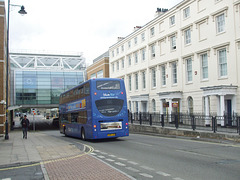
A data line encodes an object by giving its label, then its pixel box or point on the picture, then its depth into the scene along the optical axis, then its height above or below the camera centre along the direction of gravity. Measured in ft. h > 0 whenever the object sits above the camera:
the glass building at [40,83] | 187.01 +16.40
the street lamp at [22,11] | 64.90 +22.23
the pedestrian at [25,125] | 75.97 -4.81
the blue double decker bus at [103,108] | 57.36 -0.44
